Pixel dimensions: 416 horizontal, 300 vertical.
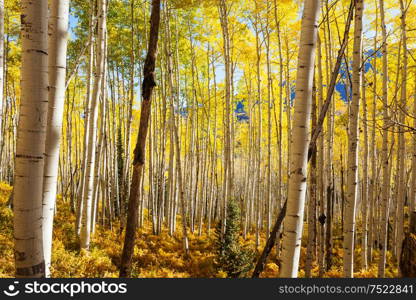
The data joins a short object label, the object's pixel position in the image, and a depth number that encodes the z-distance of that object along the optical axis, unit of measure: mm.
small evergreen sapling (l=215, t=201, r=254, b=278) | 7457
